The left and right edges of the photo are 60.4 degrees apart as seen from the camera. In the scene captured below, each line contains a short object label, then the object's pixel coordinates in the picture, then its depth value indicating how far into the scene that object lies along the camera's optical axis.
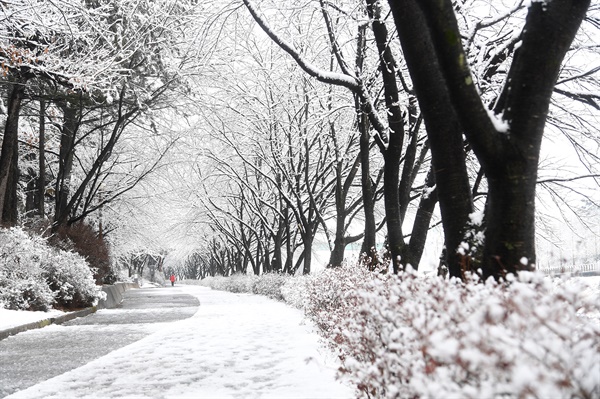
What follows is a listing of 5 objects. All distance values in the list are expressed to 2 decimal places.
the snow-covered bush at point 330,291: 6.46
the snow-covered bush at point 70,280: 13.61
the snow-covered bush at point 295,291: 13.10
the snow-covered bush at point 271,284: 20.14
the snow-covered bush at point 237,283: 28.51
